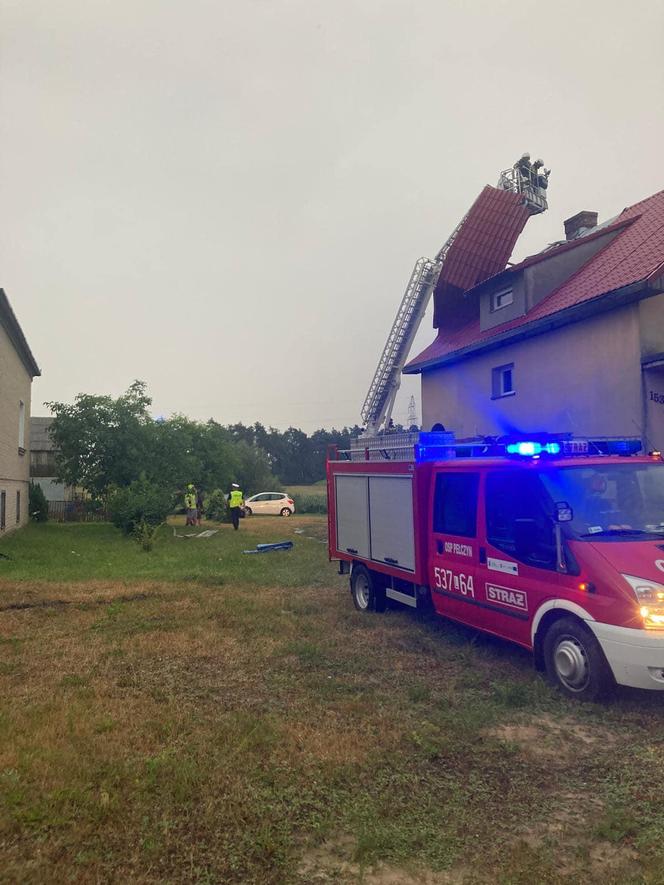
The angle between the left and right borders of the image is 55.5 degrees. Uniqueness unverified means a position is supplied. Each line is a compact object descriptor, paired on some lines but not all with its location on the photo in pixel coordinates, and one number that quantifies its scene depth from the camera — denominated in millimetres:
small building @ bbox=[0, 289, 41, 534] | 20016
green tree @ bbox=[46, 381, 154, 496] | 26422
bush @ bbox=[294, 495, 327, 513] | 38562
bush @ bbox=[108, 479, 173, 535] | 20984
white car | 34875
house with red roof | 11555
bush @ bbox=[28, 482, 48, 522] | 29250
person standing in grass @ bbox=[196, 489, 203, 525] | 33675
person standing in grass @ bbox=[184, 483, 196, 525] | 27562
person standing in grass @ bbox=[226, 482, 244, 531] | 23734
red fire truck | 4895
